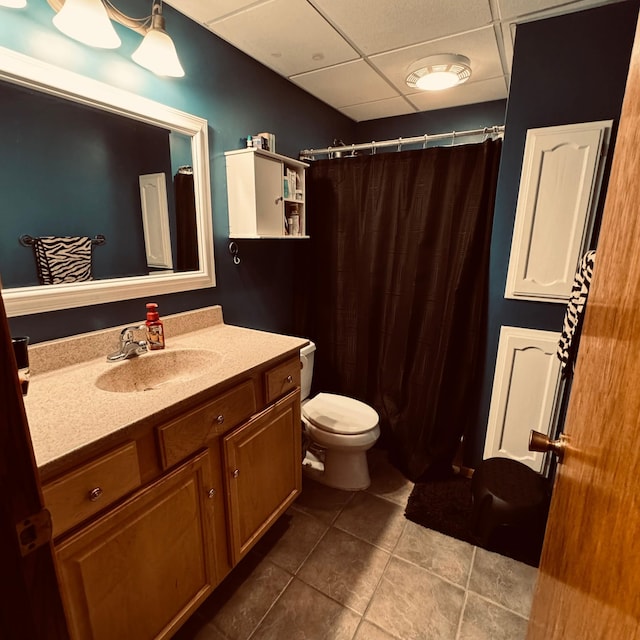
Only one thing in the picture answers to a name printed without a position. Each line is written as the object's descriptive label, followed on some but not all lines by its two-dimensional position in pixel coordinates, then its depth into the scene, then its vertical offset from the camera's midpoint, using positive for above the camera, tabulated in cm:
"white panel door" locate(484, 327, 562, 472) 172 -73
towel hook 192 -7
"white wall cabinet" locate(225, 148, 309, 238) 178 +24
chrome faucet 138 -43
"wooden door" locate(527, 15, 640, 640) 41 -28
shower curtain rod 173 +53
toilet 185 -99
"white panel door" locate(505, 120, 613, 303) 152 +17
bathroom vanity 86 -66
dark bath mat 156 -132
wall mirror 116 +17
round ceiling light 187 +91
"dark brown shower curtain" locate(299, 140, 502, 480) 185 -26
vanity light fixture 111 +67
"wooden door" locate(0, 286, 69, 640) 40 -33
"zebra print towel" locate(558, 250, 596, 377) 128 -26
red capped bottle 146 -37
